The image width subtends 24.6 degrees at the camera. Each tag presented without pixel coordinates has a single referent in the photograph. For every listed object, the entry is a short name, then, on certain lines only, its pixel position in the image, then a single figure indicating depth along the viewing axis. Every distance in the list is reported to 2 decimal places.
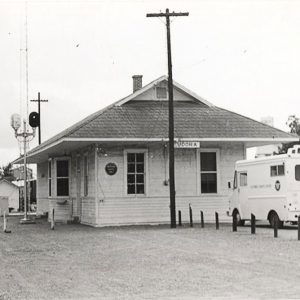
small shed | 55.44
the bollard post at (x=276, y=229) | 18.53
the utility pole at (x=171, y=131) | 23.81
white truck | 21.86
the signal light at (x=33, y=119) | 31.24
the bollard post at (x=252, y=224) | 20.11
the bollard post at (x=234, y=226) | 21.44
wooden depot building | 25.73
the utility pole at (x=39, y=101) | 52.86
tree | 57.29
